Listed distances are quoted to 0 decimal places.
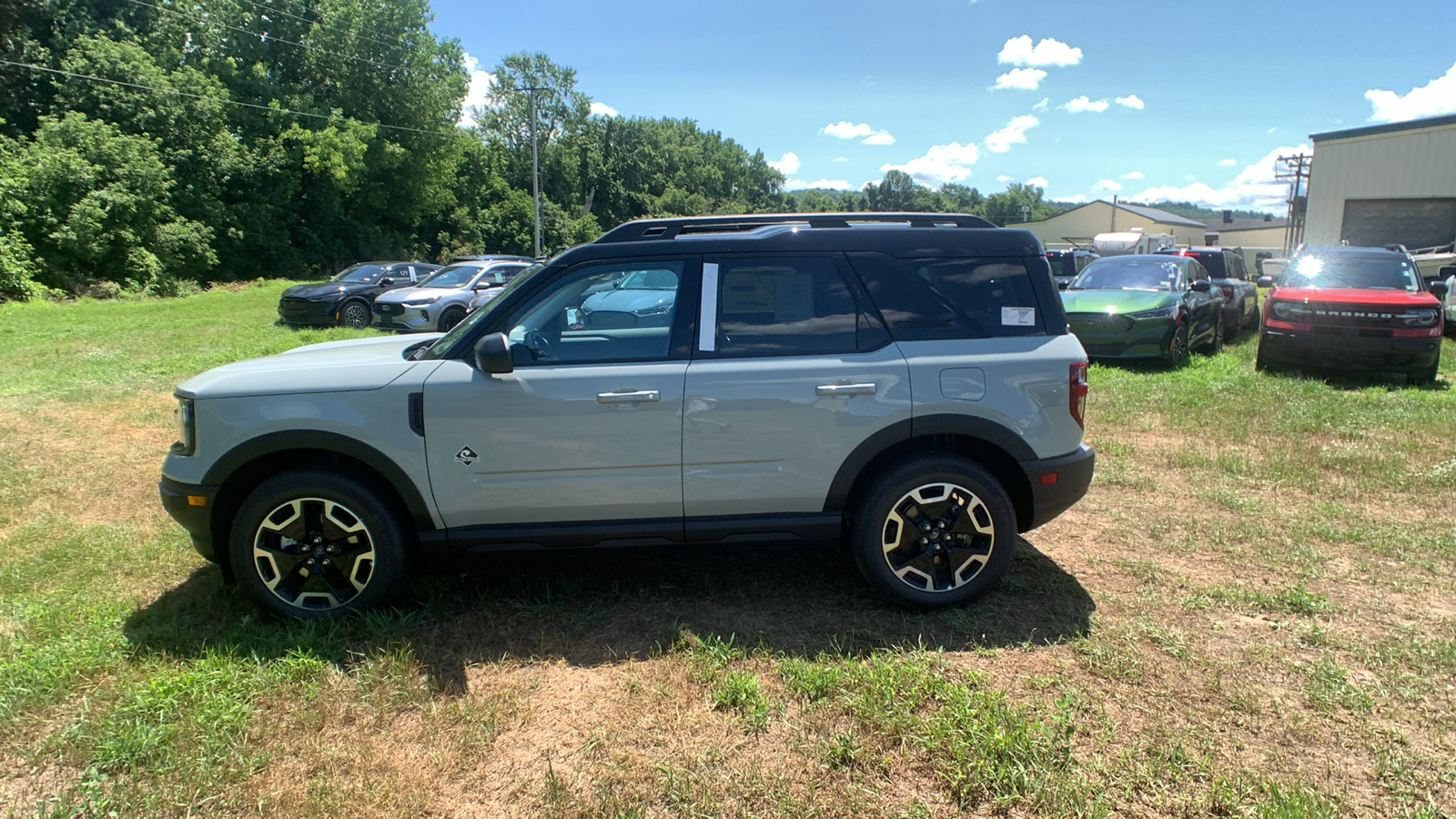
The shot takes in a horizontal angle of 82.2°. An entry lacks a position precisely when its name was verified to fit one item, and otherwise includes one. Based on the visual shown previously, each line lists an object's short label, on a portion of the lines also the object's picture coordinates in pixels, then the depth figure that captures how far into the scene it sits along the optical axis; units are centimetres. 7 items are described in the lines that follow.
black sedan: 1750
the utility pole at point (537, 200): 3956
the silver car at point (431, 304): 1596
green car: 1101
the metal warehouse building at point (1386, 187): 2552
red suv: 949
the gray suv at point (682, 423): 376
